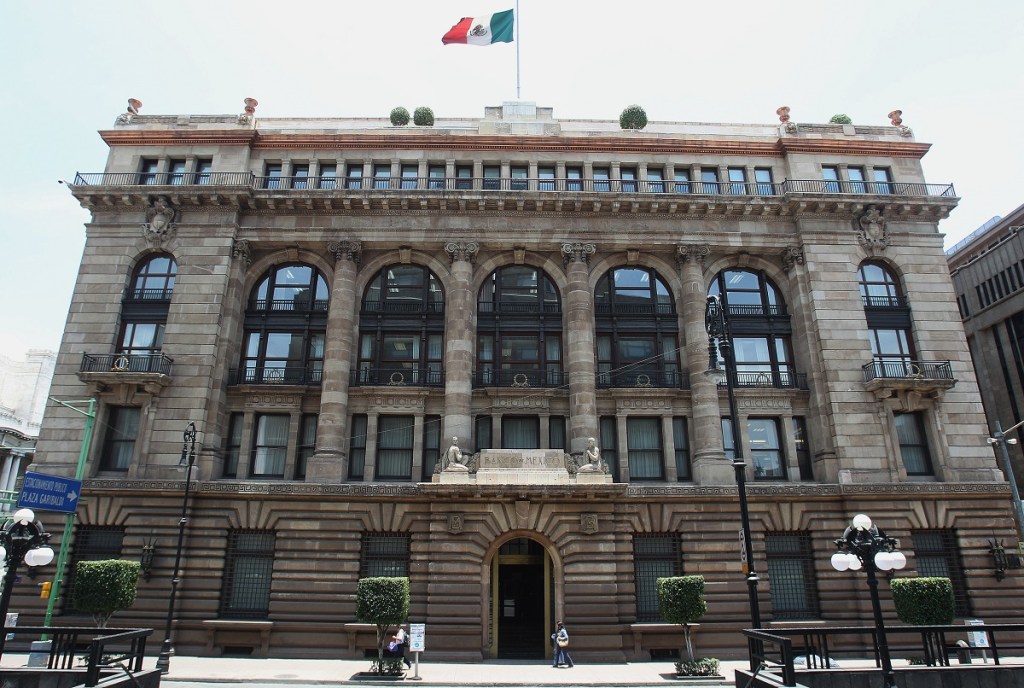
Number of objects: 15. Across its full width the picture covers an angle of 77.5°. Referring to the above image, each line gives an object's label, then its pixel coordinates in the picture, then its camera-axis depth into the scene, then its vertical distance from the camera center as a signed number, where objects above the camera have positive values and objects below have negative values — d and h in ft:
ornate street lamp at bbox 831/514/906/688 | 49.29 +0.60
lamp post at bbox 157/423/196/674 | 74.02 +1.15
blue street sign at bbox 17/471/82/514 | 63.40 +6.64
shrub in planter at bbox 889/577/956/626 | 79.36 -5.35
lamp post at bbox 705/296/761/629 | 59.11 +16.59
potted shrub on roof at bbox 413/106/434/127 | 118.11 +77.41
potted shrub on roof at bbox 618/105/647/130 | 117.80 +77.04
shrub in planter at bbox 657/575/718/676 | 80.79 -5.11
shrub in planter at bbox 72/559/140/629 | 80.48 -3.27
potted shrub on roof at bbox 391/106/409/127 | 118.32 +77.79
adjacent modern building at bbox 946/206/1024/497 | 158.30 +59.81
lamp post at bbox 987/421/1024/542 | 93.30 +11.97
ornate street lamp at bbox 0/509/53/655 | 49.75 +1.35
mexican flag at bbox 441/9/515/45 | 111.04 +87.33
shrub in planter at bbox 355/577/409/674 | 78.33 -5.10
